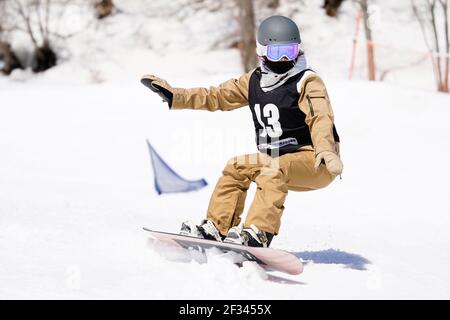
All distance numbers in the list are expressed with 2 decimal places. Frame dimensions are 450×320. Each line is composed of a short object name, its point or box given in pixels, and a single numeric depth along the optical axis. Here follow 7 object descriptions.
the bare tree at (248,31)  14.60
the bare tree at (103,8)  17.45
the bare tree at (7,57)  15.86
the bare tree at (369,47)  12.30
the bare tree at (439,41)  11.66
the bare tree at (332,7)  17.11
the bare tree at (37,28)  16.05
